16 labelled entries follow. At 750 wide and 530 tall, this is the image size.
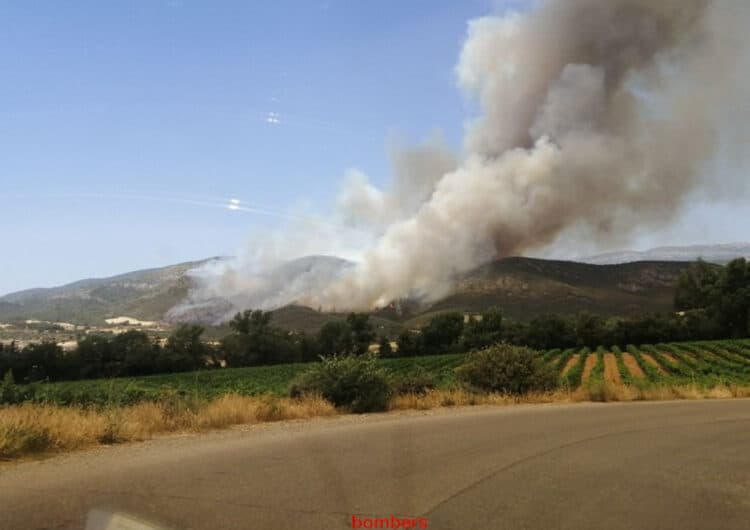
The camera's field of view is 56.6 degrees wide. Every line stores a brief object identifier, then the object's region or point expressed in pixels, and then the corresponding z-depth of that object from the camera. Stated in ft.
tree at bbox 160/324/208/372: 317.22
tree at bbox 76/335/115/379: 298.15
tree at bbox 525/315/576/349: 330.34
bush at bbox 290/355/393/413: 50.78
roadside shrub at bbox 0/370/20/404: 48.14
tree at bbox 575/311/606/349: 326.24
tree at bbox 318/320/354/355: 366.63
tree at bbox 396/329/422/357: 347.97
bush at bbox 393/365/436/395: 59.81
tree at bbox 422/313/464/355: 350.64
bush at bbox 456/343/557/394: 65.98
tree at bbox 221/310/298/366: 352.69
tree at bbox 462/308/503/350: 334.65
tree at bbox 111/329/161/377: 305.53
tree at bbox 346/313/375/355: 377.30
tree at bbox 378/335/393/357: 341.45
